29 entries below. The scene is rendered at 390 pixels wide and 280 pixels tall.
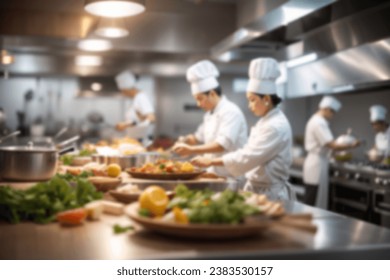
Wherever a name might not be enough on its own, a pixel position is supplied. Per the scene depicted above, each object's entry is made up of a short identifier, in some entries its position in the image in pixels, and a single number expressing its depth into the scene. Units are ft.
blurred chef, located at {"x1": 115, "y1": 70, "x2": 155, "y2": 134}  19.70
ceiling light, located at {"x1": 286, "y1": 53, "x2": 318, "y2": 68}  14.97
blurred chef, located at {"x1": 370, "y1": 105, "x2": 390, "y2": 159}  16.19
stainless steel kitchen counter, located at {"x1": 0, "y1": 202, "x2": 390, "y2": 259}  4.22
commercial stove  14.25
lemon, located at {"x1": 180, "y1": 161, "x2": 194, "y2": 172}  8.75
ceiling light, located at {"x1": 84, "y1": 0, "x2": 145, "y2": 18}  8.70
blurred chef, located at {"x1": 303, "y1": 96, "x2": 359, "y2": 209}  17.52
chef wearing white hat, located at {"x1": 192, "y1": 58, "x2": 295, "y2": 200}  9.06
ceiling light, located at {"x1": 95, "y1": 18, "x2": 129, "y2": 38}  13.77
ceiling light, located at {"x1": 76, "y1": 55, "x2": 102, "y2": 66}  22.22
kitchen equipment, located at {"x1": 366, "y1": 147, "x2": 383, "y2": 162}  16.22
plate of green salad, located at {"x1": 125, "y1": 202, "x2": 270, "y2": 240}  4.39
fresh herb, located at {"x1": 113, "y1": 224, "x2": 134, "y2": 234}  4.86
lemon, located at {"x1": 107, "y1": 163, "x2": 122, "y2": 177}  8.21
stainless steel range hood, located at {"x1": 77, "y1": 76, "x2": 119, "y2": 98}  25.71
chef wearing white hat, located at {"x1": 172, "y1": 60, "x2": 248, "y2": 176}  11.25
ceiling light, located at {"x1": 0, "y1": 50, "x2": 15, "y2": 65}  13.37
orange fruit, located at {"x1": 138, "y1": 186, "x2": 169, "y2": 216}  4.91
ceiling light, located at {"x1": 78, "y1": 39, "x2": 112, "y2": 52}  16.58
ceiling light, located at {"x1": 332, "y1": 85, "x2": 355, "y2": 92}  15.74
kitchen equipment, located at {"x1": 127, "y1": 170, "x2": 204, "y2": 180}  8.62
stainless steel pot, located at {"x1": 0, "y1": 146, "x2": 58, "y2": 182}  7.49
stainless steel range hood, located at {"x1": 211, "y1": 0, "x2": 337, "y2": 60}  8.66
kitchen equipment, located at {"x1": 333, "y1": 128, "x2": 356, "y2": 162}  17.10
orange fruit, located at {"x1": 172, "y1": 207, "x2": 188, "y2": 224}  4.60
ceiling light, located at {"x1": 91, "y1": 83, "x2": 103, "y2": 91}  25.79
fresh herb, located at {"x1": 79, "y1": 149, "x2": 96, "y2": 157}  11.77
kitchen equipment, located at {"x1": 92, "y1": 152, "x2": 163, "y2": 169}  9.96
